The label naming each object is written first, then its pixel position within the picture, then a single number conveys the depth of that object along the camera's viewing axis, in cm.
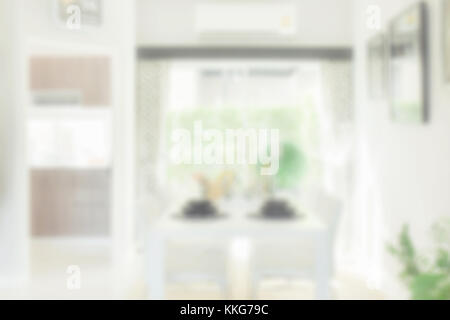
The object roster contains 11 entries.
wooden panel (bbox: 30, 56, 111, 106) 577
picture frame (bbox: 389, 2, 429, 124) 292
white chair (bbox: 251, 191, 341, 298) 342
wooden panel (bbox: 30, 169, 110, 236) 581
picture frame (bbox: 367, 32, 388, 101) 383
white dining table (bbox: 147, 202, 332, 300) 317
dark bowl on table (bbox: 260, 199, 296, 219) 341
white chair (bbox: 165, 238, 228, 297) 335
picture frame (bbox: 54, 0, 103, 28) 452
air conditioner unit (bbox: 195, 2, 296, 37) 529
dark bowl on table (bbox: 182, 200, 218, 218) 340
